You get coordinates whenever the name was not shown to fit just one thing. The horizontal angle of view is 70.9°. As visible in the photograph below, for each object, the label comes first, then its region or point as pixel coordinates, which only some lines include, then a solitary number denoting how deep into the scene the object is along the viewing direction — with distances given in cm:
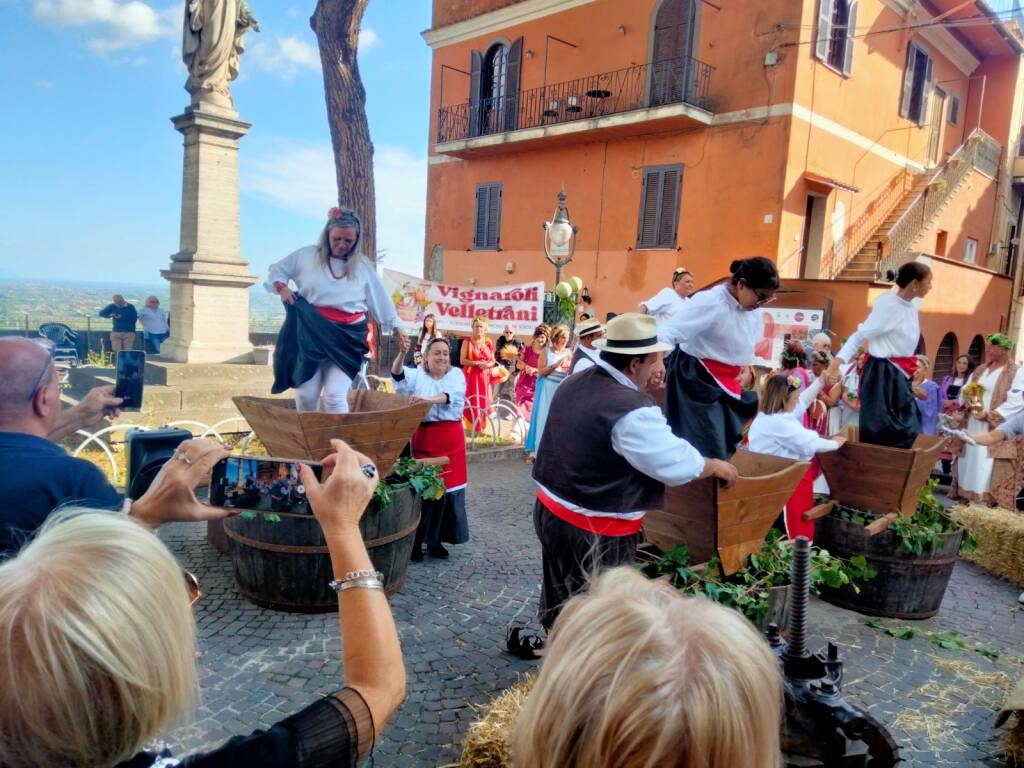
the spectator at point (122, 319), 1566
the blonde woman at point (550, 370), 938
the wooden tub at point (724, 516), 349
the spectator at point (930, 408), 940
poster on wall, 1325
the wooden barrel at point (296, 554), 459
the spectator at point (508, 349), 1139
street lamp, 1135
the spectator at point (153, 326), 1492
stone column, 976
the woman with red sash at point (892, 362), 521
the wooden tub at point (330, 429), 407
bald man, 200
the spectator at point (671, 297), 733
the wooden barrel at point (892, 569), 505
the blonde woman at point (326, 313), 481
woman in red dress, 1041
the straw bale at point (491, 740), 258
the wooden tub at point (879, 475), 493
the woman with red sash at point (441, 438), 596
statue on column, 970
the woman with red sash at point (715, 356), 440
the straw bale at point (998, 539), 644
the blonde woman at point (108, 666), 107
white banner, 1095
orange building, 1542
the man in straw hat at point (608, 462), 309
